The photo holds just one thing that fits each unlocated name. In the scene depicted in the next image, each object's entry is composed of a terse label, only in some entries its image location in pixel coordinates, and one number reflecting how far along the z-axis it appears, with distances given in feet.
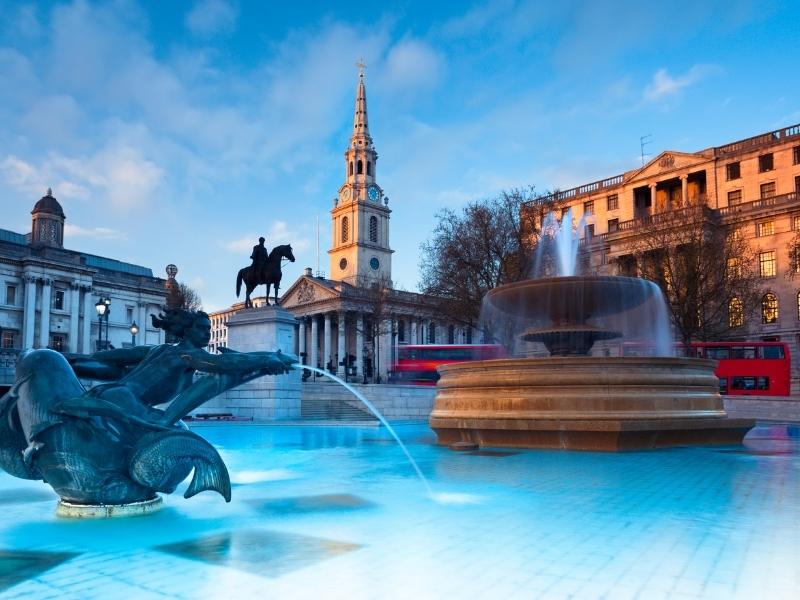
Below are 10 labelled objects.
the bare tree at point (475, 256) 124.67
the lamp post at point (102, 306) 96.22
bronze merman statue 18.17
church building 265.13
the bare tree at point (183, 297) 232.94
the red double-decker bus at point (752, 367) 100.78
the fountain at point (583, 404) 36.04
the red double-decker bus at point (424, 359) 150.20
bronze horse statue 81.97
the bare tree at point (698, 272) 115.65
